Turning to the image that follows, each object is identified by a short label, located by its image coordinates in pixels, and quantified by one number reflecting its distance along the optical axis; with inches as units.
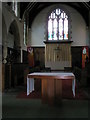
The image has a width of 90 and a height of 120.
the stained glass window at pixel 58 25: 404.9
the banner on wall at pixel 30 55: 374.7
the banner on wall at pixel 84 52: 370.4
